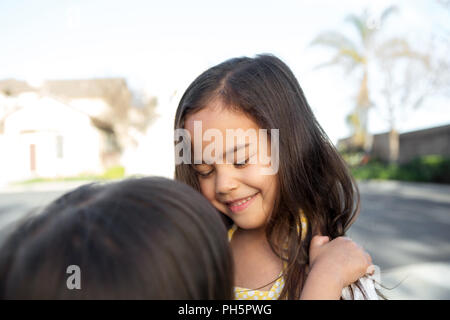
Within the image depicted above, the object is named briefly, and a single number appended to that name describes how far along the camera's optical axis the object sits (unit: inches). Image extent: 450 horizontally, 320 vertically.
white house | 752.3
